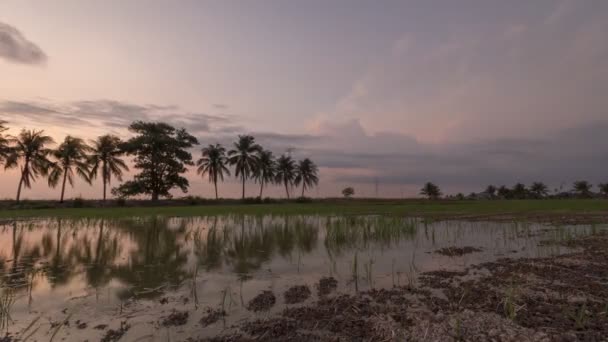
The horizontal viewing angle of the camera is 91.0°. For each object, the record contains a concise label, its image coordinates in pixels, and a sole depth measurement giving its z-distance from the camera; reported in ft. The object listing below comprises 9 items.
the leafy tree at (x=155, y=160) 150.82
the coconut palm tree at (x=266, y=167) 218.38
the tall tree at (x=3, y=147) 132.02
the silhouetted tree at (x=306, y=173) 260.83
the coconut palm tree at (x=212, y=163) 196.13
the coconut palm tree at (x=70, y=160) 157.17
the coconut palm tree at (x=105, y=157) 164.14
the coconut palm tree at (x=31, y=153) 143.33
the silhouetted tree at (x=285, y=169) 247.09
